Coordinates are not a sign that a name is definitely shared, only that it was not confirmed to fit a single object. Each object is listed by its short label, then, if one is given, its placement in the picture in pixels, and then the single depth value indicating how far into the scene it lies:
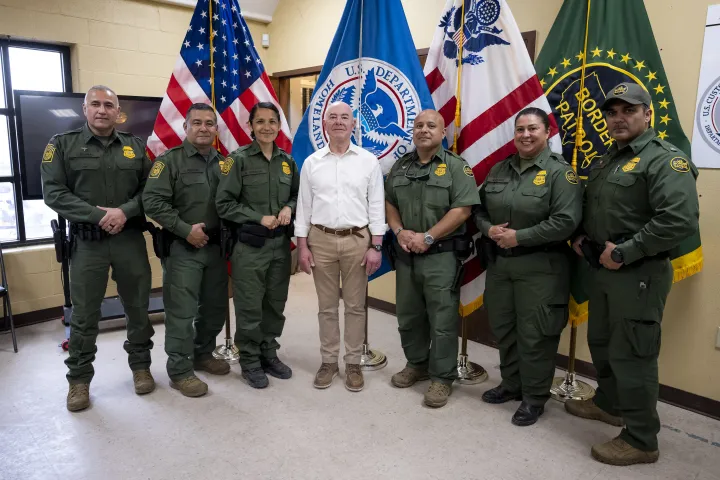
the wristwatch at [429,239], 2.78
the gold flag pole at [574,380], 2.79
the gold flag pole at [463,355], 3.05
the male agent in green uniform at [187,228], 2.89
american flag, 3.42
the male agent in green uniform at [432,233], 2.78
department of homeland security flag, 3.13
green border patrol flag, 2.63
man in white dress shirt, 2.92
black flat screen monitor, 3.68
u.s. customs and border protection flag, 2.88
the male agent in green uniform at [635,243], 2.13
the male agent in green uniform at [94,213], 2.77
